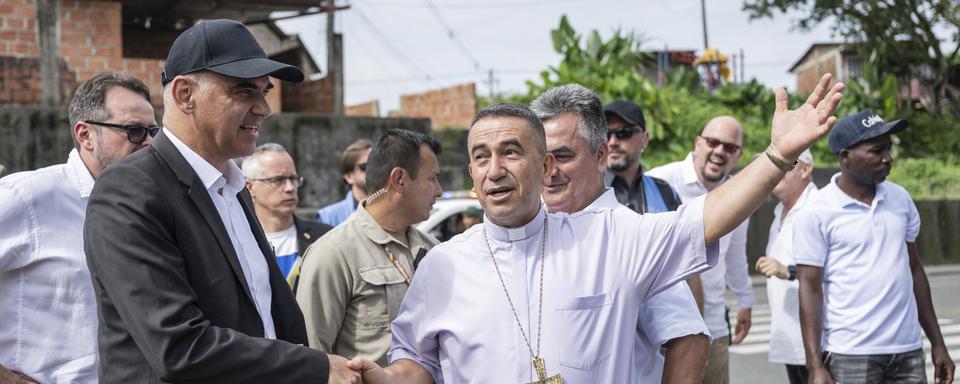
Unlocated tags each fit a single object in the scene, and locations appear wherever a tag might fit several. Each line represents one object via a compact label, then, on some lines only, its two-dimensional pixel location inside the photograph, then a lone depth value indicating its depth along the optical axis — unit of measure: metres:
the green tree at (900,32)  23.17
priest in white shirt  2.67
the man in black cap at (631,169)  5.12
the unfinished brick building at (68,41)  12.52
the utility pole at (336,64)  15.45
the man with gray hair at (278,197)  5.81
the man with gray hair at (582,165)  3.06
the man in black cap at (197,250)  2.41
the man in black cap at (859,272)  4.88
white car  10.23
